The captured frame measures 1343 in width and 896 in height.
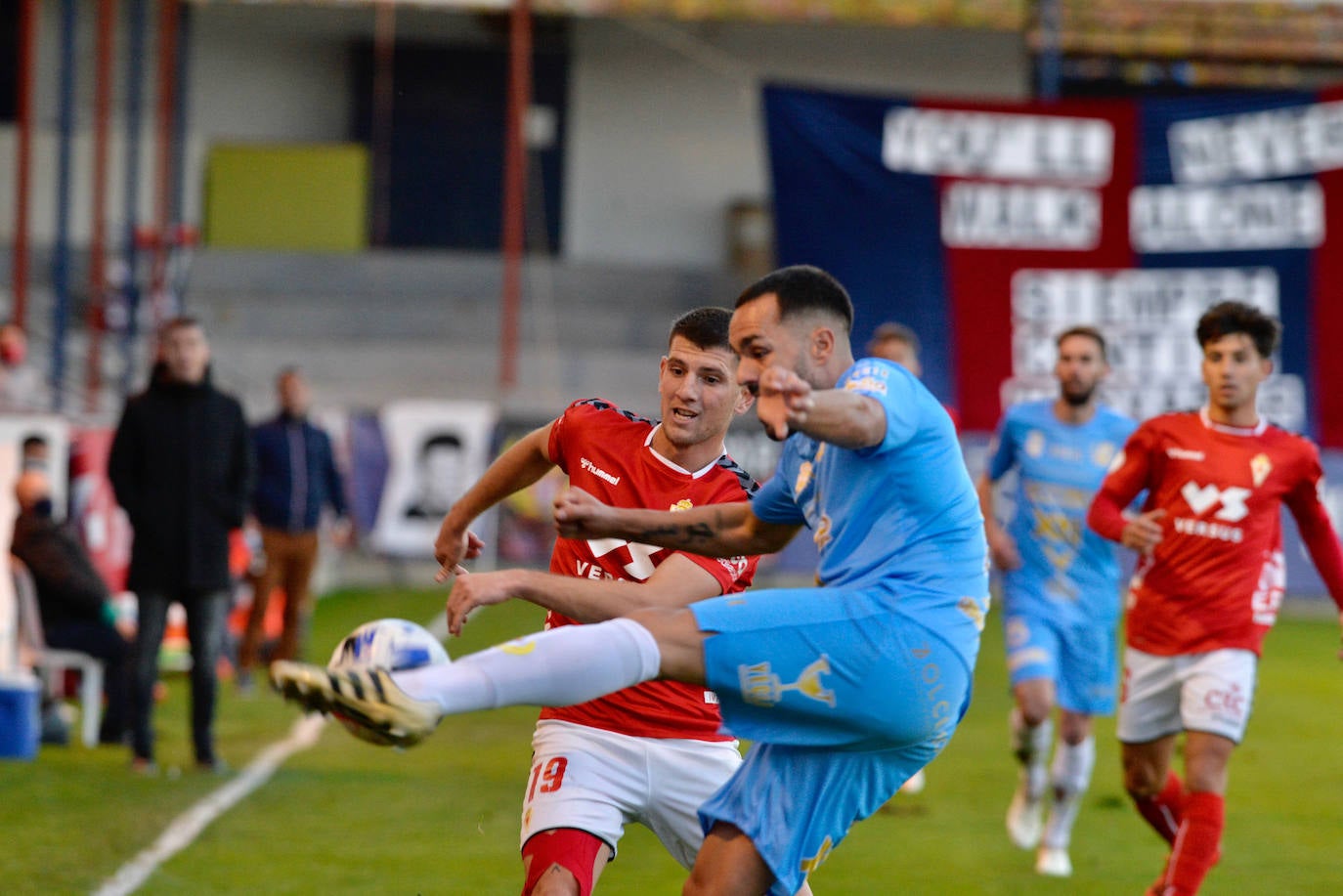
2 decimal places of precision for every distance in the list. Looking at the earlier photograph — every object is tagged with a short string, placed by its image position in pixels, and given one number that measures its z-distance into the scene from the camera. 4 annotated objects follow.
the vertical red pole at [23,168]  39.87
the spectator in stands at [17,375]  32.37
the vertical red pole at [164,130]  45.97
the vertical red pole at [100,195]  41.28
